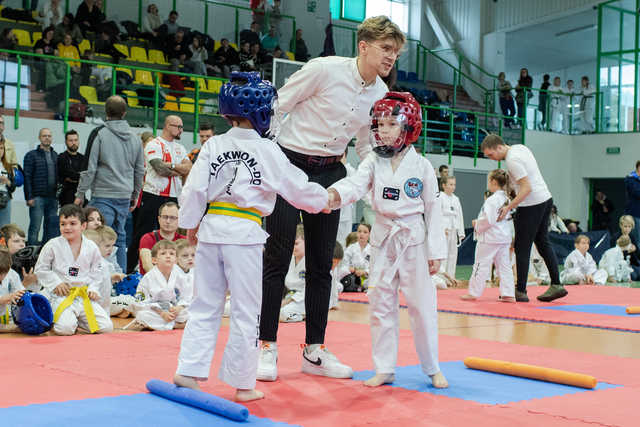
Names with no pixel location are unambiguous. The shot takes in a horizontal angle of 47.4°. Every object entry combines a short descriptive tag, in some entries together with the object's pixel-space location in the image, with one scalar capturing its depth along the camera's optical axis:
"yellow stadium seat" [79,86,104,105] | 10.95
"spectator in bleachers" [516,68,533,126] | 18.86
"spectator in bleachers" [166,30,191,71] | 15.96
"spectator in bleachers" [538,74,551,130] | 19.64
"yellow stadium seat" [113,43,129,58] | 15.52
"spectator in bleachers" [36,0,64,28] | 14.74
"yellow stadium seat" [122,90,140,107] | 12.02
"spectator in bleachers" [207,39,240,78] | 16.10
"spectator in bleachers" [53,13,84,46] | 14.61
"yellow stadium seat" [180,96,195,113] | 12.82
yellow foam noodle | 3.59
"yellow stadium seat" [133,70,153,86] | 13.18
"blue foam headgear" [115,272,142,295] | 6.71
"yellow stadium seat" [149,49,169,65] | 16.09
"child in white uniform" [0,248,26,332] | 5.11
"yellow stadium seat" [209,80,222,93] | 13.57
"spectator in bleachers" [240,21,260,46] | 17.42
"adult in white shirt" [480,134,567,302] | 7.64
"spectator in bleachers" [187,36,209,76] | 15.59
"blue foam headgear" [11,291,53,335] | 5.10
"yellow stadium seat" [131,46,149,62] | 15.83
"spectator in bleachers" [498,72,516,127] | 19.12
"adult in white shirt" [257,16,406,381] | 3.73
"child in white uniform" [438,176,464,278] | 11.08
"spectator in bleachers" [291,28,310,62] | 18.00
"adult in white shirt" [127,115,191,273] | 7.76
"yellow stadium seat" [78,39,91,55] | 14.68
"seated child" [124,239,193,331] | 5.61
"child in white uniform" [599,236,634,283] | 12.40
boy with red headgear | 3.61
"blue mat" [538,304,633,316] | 7.54
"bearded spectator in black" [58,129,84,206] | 9.27
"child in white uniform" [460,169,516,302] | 8.26
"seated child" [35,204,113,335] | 5.35
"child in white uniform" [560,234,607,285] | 11.45
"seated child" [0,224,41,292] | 6.07
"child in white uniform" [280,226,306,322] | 6.33
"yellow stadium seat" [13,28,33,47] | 14.29
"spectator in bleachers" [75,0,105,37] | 15.24
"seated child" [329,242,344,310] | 6.85
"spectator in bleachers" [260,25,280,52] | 17.88
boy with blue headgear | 3.10
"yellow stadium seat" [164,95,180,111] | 12.64
